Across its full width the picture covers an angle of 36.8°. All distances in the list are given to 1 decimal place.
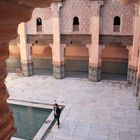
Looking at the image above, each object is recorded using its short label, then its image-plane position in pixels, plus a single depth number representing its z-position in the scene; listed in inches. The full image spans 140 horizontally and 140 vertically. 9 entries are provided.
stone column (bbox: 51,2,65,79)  531.1
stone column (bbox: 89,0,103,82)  503.2
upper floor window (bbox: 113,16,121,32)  510.9
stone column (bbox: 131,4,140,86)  474.0
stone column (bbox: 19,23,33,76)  567.5
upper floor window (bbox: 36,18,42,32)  563.9
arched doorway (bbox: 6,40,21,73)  668.9
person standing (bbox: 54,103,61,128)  340.3
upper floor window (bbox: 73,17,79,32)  536.7
